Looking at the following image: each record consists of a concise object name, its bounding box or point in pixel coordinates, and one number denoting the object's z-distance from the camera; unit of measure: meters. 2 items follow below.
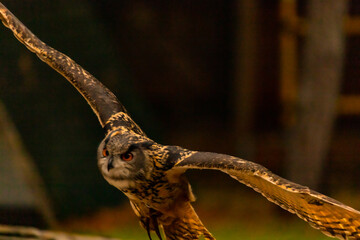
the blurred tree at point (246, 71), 17.17
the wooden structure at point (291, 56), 15.54
